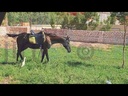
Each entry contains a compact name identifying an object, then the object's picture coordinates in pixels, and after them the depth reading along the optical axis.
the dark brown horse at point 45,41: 8.46
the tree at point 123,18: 8.16
